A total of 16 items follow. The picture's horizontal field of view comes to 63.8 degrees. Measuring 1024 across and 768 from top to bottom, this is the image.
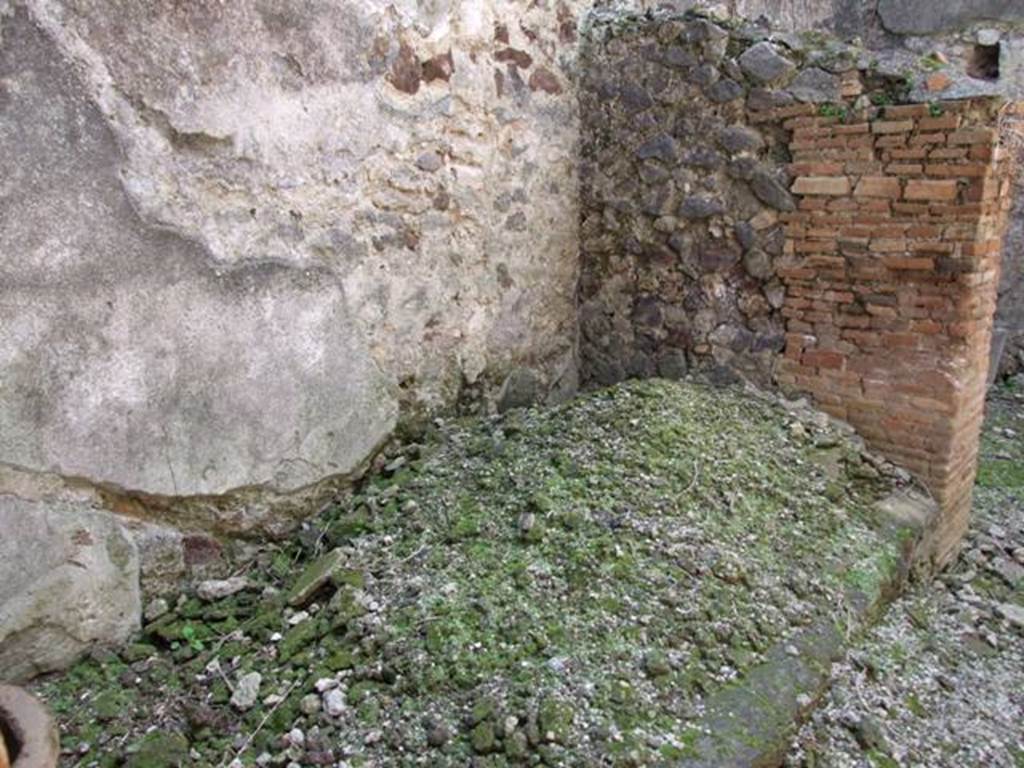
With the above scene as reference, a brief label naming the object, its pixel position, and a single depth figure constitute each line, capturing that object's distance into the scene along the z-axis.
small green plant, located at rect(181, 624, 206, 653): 2.35
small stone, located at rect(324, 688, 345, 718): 2.02
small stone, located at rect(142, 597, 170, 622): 2.45
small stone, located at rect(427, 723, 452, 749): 1.91
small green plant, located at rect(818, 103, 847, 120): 3.11
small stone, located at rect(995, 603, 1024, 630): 2.98
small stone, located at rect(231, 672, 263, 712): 2.11
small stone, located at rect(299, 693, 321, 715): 2.04
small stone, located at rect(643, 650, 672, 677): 2.10
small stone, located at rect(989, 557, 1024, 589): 3.29
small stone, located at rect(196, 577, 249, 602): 2.53
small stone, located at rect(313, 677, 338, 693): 2.10
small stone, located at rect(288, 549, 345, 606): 2.46
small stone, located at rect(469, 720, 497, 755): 1.88
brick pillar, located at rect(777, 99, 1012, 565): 2.92
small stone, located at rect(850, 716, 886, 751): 2.20
